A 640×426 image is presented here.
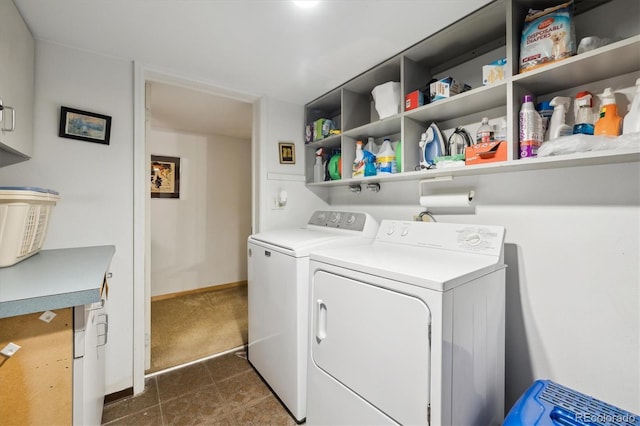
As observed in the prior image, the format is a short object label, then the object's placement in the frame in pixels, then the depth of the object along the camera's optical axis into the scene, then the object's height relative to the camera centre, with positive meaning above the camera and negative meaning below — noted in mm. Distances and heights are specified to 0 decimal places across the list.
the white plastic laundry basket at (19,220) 1040 -32
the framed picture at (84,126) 1578 +523
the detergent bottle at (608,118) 1040 +374
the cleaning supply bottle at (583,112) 1120 +435
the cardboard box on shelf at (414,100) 1574 +671
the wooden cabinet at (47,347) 796 -428
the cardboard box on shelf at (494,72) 1264 +674
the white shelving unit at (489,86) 1066 +595
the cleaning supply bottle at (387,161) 1825 +355
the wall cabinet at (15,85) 1136 +594
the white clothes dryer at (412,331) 956 -481
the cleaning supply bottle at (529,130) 1156 +361
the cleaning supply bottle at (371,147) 2104 +525
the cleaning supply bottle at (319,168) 2438 +408
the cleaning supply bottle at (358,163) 1979 +376
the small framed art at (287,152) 2400 +545
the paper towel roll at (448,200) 1536 +81
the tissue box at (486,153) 1245 +294
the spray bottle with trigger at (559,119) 1174 +422
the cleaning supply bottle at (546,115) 1242 +459
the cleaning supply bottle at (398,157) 1771 +376
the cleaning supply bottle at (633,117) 981 +358
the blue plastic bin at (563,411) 921 -710
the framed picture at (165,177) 3455 +467
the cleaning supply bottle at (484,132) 1377 +421
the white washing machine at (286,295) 1541 -518
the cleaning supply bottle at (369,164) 1938 +357
